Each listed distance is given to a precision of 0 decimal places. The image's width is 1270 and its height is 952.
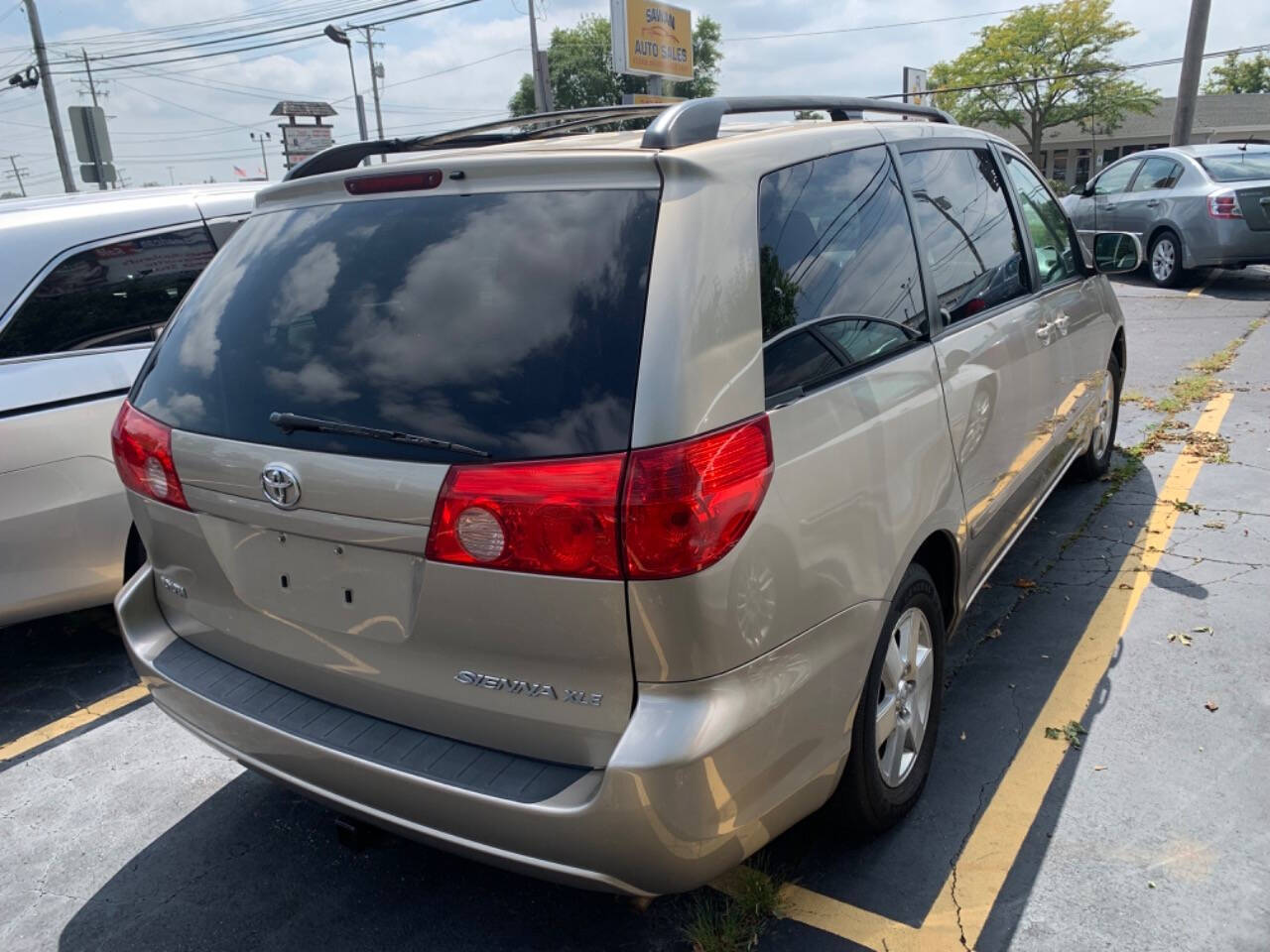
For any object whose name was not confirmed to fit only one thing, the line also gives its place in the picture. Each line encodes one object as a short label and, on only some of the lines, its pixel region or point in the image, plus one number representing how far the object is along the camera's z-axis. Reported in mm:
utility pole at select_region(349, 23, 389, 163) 61781
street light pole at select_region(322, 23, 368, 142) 30750
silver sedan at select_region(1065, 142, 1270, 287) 11125
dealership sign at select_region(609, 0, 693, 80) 20016
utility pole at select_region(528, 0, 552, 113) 22311
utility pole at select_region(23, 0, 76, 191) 27672
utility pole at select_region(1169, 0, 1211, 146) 18031
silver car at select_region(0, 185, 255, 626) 3434
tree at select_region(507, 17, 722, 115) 61125
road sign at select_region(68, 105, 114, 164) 16766
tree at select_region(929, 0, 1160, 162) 44844
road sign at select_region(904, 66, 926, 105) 26312
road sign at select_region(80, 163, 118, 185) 18259
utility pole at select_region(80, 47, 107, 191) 16792
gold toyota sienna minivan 1813
